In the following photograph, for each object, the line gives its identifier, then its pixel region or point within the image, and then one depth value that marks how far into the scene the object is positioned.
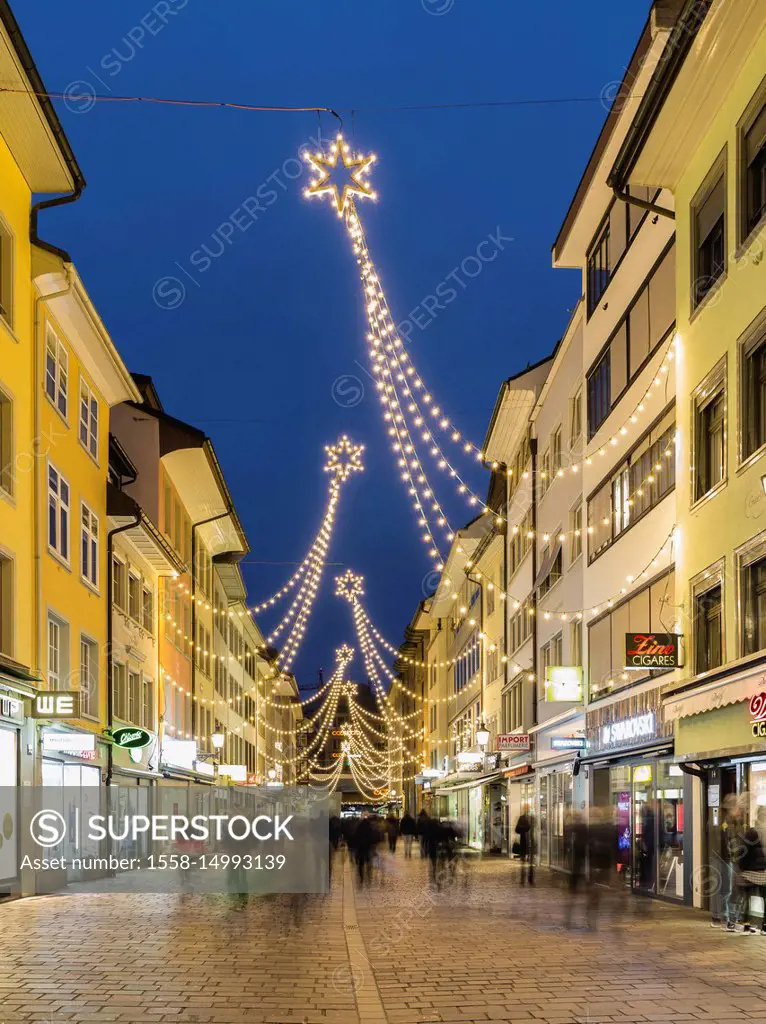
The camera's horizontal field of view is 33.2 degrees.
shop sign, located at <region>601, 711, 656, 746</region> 22.22
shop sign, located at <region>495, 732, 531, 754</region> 37.06
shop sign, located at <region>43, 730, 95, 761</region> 24.84
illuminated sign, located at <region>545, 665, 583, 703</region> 28.84
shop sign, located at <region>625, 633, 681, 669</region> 20.06
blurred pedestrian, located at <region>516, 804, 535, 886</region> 30.22
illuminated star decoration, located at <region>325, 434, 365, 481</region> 23.39
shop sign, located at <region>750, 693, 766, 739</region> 15.44
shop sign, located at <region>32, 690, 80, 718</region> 23.66
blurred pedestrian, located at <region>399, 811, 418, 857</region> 45.12
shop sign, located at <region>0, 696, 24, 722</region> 21.58
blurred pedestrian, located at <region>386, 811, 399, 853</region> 47.31
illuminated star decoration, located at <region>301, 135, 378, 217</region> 13.35
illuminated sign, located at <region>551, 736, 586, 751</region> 27.91
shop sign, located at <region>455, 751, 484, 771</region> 49.19
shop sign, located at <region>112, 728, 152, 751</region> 29.11
